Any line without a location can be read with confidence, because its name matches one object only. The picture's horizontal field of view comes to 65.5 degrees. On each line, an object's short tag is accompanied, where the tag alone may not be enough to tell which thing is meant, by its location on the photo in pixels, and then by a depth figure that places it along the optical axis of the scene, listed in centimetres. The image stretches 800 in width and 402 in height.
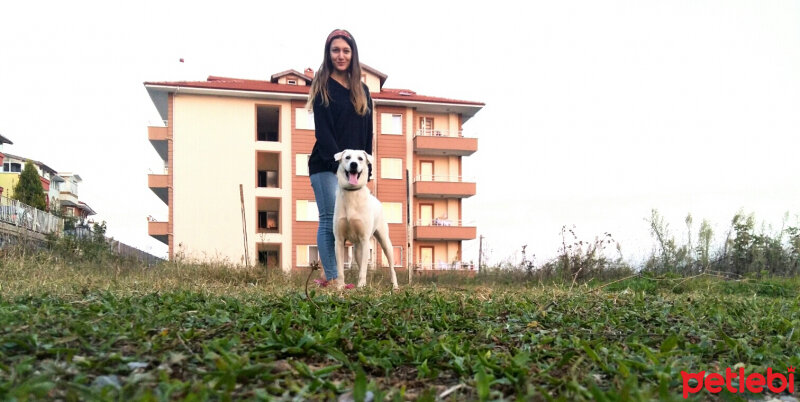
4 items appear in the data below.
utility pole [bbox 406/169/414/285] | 859
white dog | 624
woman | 660
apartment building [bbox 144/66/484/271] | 3381
